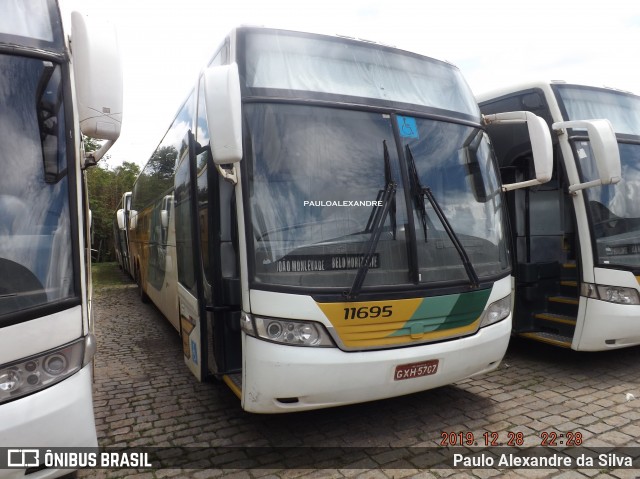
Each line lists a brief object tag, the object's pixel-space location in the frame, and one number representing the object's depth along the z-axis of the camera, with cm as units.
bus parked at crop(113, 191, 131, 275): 1502
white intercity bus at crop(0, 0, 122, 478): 253
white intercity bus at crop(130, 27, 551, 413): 348
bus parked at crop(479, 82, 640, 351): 519
